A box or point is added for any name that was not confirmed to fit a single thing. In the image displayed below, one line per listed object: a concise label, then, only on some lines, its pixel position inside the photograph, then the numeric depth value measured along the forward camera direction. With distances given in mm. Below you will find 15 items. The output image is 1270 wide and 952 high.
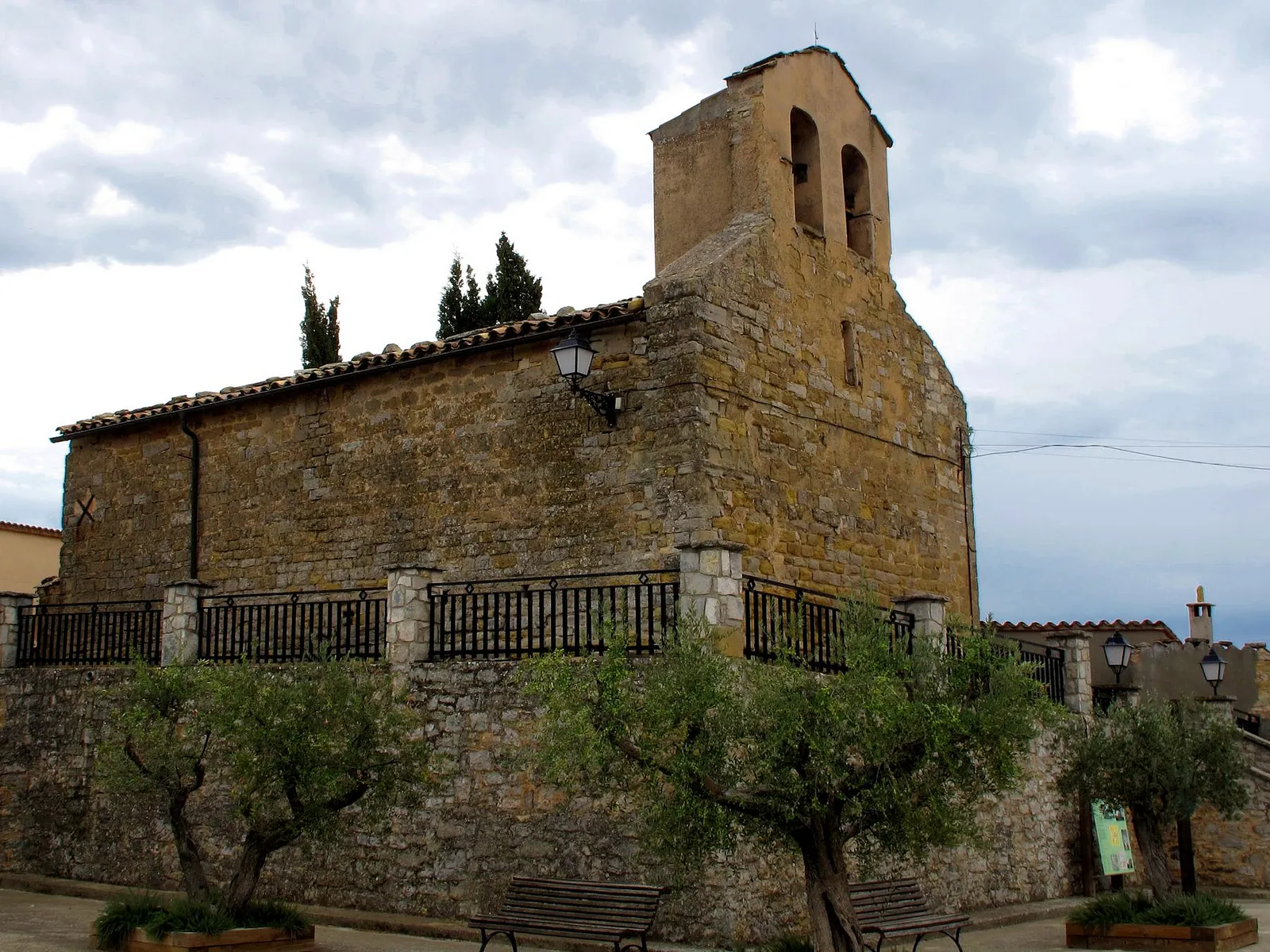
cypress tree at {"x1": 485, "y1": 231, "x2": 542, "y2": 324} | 26203
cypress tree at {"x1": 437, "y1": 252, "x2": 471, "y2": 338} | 26688
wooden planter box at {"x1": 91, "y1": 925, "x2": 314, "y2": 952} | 10383
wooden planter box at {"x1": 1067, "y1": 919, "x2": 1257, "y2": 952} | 11766
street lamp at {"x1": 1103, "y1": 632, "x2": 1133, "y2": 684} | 16859
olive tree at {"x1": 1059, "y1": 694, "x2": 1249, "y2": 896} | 12953
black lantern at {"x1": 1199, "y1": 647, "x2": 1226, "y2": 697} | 17641
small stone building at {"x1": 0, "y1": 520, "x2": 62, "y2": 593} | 28297
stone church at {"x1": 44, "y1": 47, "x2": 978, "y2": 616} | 13977
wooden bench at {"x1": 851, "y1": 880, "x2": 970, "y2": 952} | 10195
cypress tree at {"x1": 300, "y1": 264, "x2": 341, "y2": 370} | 27047
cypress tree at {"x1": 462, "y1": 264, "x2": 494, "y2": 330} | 26484
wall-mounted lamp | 13367
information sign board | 16438
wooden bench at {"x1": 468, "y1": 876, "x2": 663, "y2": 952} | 9977
